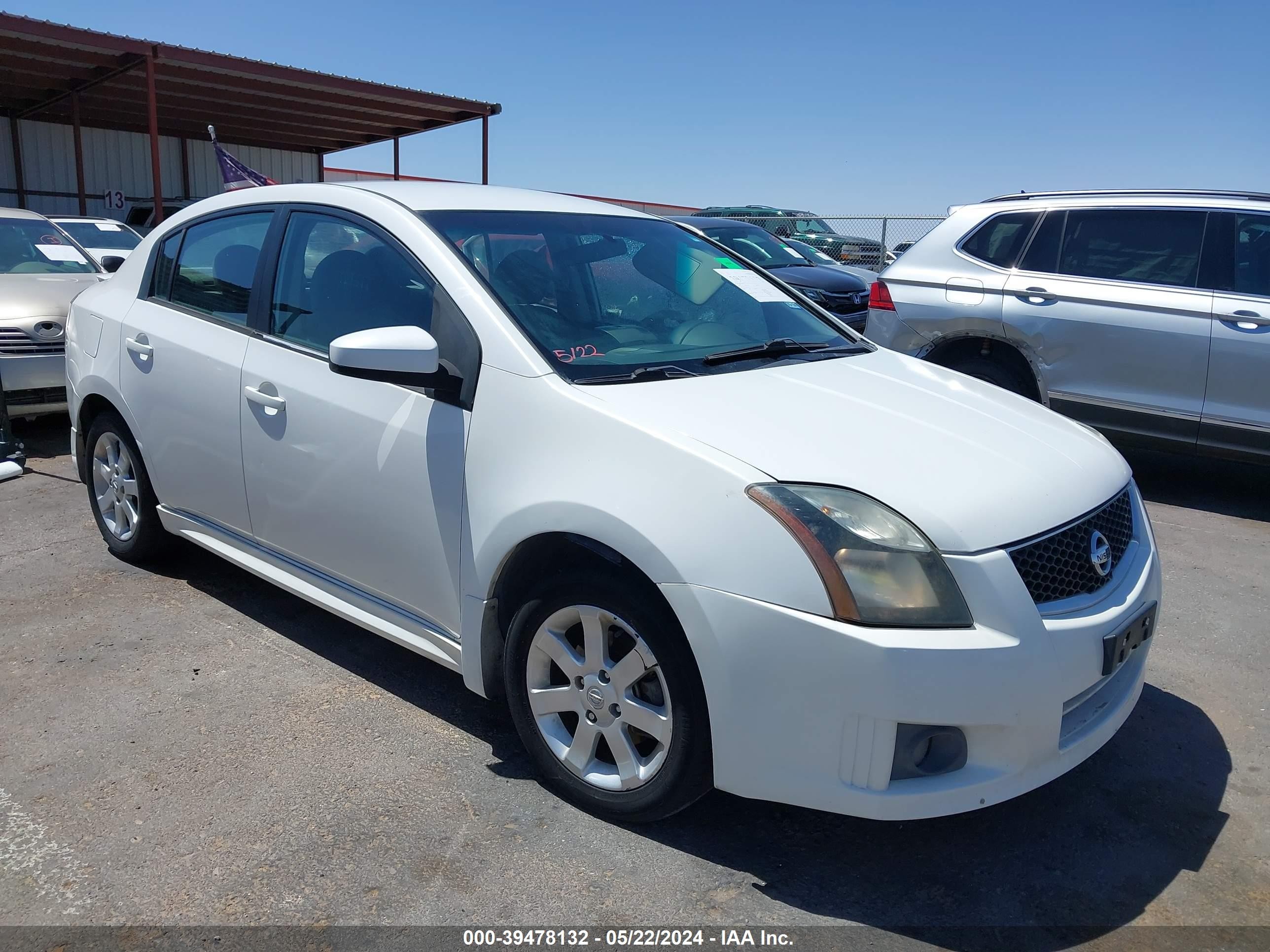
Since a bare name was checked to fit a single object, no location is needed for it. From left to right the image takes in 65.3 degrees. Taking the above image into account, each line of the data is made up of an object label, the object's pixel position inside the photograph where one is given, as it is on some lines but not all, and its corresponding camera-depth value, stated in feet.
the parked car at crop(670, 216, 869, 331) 34.19
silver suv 18.30
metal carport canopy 46.70
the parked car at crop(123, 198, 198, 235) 57.11
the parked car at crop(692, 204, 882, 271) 50.85
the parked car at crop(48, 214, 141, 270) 40.57
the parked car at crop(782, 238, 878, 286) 38.17
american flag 37.04
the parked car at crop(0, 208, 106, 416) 22.04
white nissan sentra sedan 7.30
